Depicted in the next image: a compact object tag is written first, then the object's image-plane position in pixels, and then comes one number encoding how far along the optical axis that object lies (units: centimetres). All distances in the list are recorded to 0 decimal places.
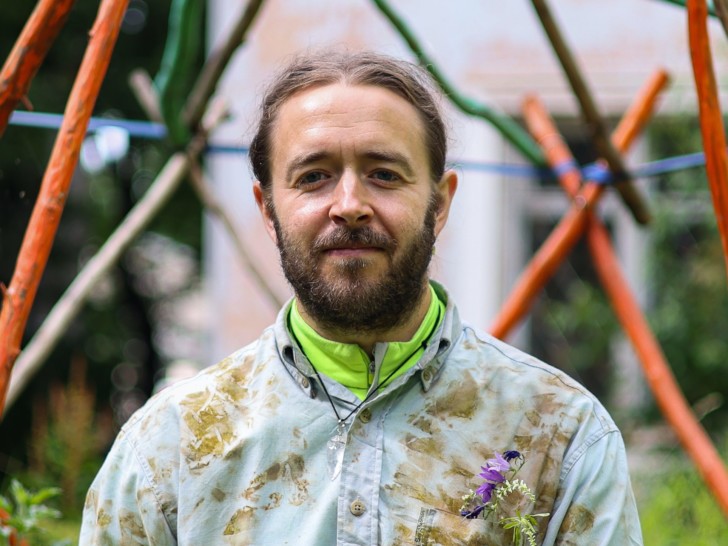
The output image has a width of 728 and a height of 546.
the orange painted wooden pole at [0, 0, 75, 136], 236
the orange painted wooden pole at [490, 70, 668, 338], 398
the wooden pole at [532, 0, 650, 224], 354
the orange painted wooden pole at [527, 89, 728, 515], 350
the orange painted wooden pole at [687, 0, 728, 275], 231
